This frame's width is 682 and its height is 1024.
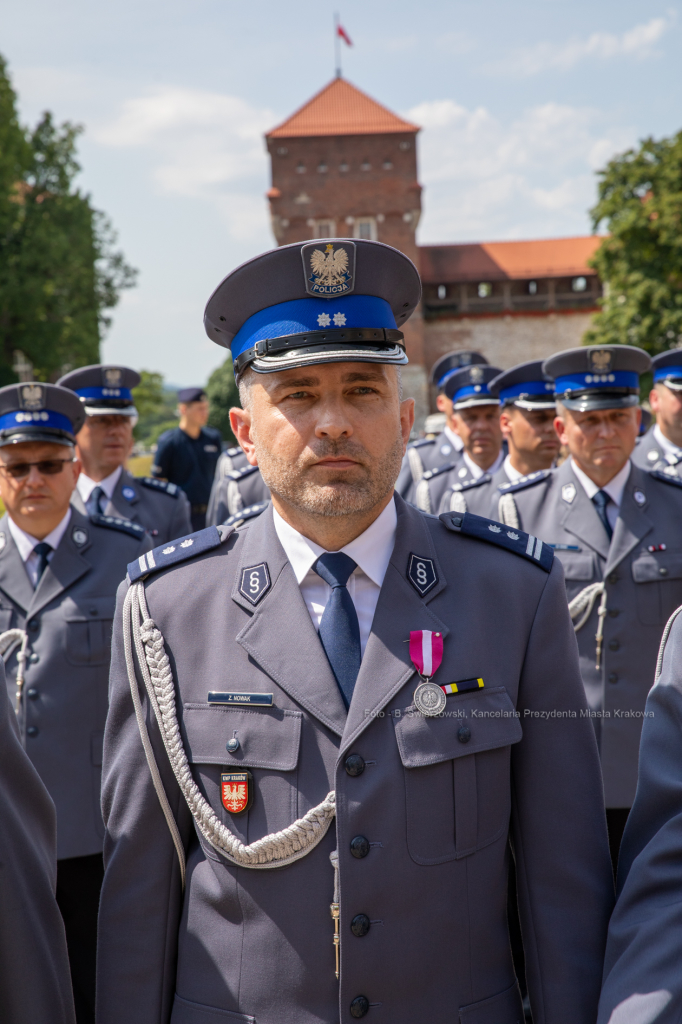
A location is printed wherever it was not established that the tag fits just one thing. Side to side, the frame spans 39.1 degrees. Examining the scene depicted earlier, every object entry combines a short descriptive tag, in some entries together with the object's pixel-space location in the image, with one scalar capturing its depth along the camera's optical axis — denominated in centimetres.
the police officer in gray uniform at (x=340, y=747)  183
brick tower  4350
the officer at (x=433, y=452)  773
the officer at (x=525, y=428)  572
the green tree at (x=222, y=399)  4141
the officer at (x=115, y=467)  565
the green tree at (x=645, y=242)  2836
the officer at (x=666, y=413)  692
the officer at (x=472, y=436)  680
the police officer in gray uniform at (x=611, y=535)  405
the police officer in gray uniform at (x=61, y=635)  369
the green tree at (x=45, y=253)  2969
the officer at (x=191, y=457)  1006
